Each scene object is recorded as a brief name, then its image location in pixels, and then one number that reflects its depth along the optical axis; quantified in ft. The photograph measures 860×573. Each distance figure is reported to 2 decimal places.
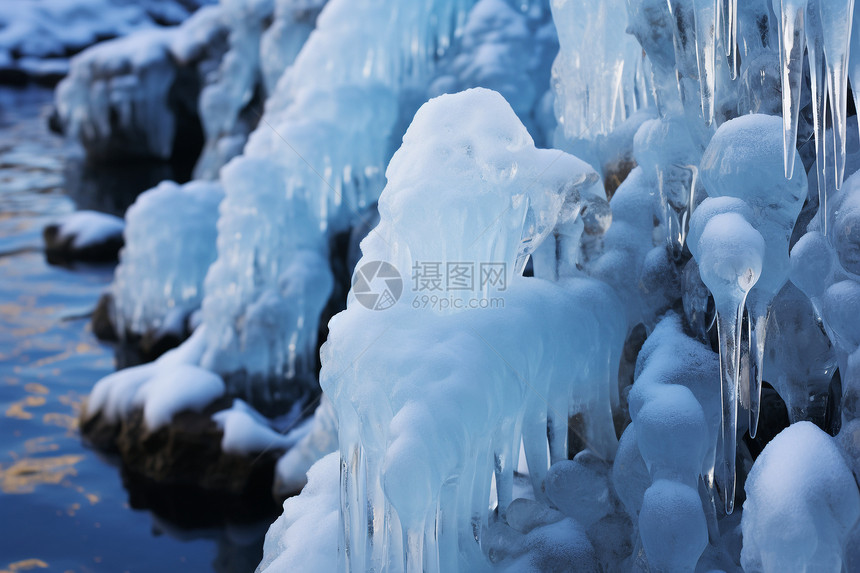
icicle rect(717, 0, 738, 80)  10.62
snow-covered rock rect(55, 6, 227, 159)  42.91
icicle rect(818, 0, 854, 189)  8.80
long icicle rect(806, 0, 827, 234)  9.16
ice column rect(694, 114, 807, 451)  9.59
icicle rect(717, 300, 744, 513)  9.22
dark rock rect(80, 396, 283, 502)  19.48
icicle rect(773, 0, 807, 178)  9.23
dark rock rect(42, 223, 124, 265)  36.76
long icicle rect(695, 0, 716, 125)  10.81
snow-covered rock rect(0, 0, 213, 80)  84.48
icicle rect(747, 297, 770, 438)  9.57
